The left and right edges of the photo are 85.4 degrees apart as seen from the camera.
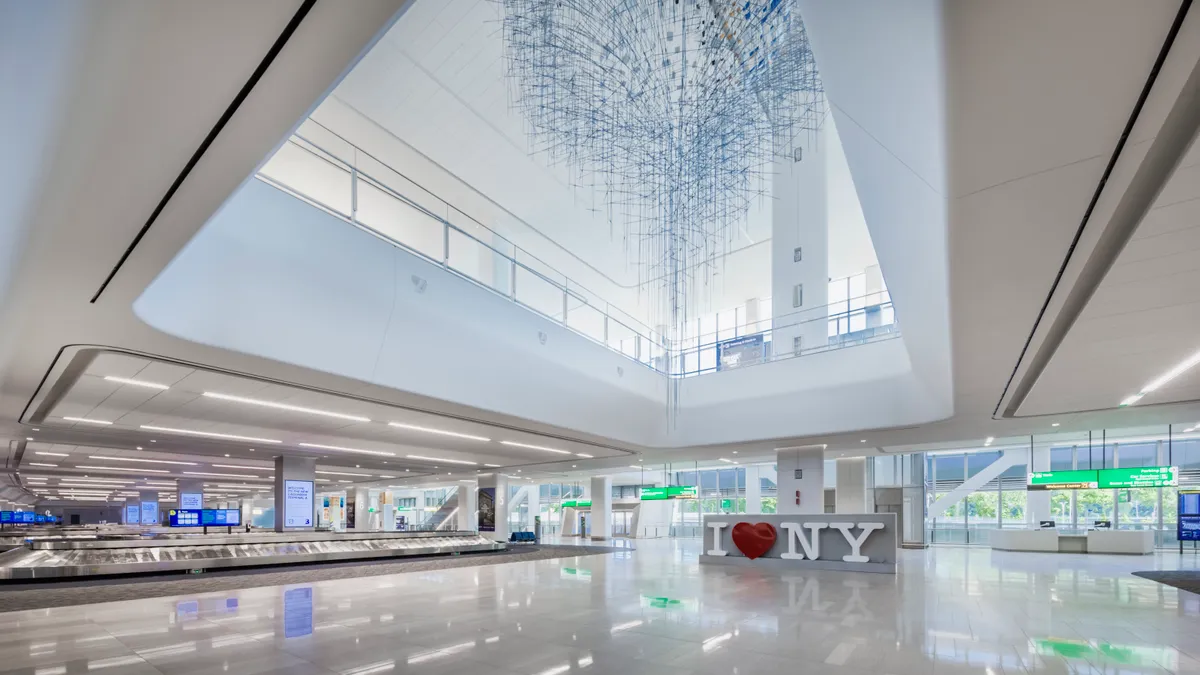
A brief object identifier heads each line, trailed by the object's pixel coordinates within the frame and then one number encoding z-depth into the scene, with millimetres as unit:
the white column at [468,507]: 38562
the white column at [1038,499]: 27438
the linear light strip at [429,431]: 16109
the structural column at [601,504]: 35656
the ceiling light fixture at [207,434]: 16391
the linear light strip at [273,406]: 12422
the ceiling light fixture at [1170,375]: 9922
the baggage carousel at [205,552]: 13203
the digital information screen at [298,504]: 23219
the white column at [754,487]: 36250
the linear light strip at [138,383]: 10922
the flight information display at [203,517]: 20703
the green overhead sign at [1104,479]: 20797
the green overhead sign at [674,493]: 28100
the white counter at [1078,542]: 22297
